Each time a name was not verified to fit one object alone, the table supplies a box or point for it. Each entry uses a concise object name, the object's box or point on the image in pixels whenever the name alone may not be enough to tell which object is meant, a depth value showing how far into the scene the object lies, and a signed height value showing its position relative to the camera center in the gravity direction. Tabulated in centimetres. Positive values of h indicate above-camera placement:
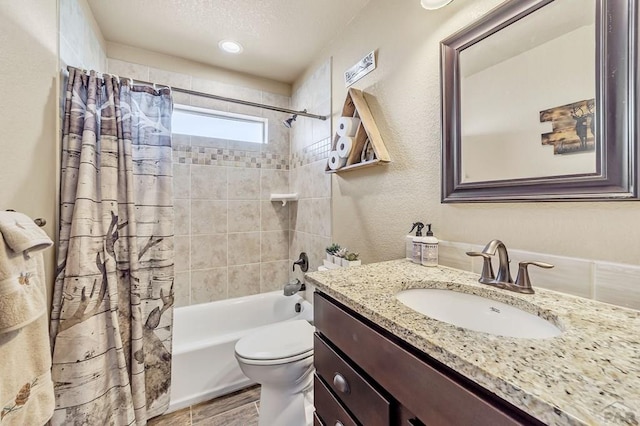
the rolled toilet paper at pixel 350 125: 151 +50
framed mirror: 65 +32
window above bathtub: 212 +77
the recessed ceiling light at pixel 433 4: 100 +81
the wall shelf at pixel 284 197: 235 +13
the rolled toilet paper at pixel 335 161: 155 +31
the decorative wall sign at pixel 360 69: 146 +85
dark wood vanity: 43 -37
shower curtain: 118 -22
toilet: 129 -83
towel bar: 94 -3
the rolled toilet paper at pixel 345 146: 148 +38
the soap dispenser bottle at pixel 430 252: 106 -18
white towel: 68 -33
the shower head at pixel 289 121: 207 +73
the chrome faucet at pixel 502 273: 75 -20
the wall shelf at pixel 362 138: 132 +40
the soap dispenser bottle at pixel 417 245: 108 -15
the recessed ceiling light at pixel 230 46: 187 +124
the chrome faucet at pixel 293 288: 211 -64
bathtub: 159 -93
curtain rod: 158 +75
